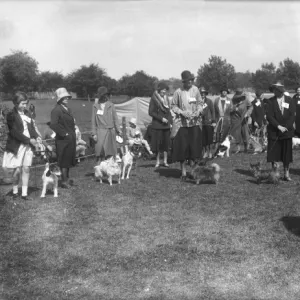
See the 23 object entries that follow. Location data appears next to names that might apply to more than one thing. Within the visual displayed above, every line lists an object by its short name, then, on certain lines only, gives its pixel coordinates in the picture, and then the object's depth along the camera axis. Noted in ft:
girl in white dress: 25.81
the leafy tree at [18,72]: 237.86
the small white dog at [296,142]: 47.62
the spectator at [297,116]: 36.30
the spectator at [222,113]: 43.39
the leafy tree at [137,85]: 185.05
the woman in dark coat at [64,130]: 28.68
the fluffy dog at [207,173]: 29.48
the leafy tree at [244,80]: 212.84
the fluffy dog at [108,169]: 31.24
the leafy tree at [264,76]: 196.85
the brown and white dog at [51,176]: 27.22
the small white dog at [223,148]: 43.04
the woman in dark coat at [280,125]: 29.22
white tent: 68.54
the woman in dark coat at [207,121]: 41.29
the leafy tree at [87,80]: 182.70
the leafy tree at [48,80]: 243.66
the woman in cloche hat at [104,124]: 32.83
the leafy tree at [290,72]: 193.98
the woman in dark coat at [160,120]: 36.17
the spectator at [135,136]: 45.01
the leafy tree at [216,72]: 190.90
